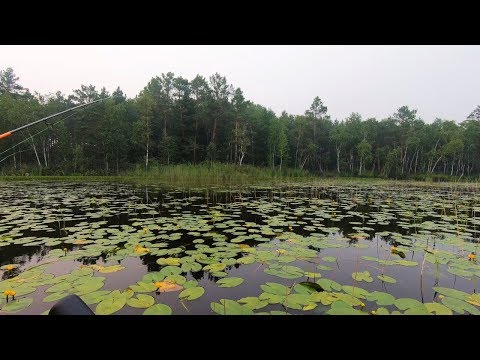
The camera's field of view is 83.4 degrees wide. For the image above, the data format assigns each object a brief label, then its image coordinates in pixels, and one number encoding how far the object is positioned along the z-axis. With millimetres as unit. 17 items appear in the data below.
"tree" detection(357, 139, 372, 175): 39000
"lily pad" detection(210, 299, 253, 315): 2225
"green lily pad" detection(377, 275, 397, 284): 2950
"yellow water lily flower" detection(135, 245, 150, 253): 3604
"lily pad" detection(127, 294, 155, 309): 2293
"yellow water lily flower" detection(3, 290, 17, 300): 2310
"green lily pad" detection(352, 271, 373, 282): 2968
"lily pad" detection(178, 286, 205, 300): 2504
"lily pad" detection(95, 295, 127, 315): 2221
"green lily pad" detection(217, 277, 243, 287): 2796
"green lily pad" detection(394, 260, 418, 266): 3441
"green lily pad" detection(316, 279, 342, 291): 2658
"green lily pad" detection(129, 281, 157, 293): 2604
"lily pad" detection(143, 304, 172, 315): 2148
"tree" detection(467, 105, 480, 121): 54312
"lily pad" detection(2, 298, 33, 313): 2269
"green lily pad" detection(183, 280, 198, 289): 2738
